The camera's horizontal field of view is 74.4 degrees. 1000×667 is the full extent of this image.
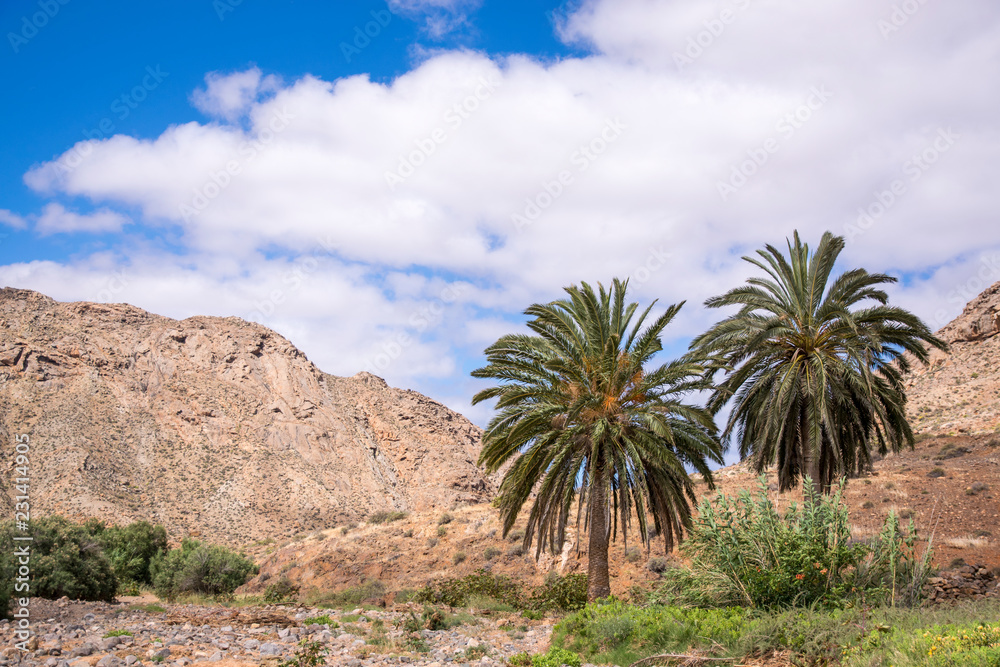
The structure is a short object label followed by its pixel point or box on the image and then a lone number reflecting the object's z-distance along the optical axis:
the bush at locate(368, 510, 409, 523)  41.20
